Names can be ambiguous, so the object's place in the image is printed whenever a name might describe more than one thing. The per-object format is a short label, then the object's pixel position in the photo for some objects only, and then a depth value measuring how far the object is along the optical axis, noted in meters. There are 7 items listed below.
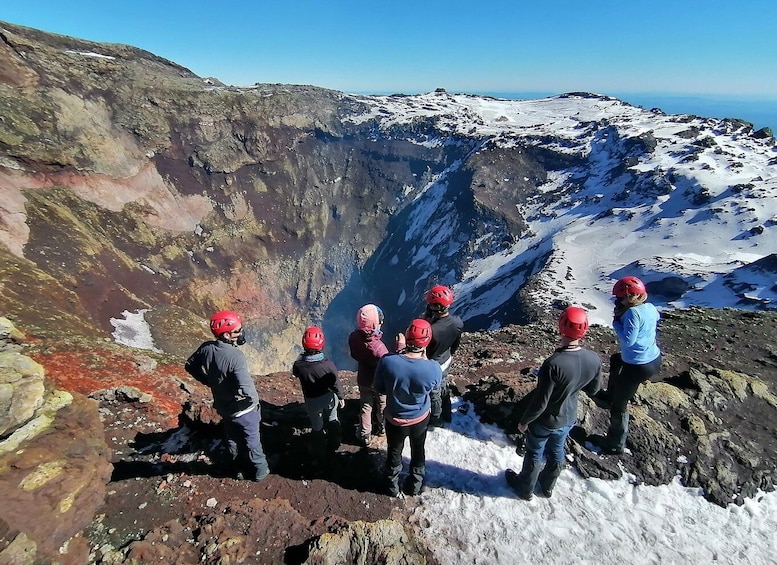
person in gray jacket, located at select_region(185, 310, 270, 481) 5.93
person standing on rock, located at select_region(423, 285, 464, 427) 7.24
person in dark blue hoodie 5.51
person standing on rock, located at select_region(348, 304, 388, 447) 6.74
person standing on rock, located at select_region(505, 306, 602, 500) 5.46
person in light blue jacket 6.38
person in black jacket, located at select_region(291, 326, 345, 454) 6.76
